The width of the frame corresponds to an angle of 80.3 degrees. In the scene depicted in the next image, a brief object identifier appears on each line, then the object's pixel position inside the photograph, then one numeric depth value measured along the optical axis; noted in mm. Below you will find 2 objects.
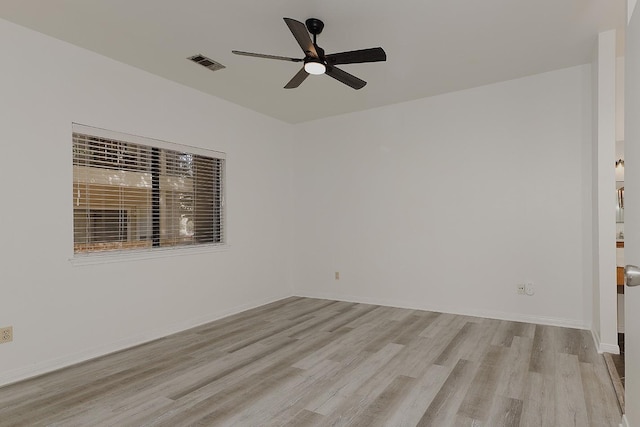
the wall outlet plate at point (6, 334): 2752
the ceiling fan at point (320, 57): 2648
